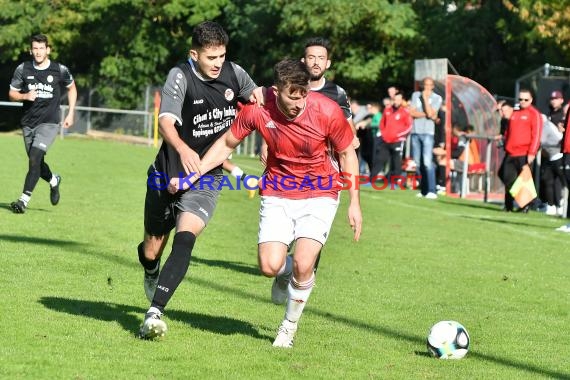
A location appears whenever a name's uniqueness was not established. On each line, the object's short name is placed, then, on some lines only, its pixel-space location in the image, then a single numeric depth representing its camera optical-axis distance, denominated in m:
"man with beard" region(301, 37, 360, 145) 17.48
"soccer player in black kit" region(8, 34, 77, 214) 25.86
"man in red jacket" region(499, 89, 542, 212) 34.50
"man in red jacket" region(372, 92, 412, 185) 44.58
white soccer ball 12.74
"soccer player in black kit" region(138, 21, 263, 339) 13.15
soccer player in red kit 13.08
